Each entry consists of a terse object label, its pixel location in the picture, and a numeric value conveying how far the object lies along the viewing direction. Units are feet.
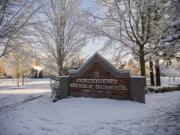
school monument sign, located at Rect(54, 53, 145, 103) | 21.54
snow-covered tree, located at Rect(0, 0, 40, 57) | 19.21
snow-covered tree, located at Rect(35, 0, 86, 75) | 34.01
